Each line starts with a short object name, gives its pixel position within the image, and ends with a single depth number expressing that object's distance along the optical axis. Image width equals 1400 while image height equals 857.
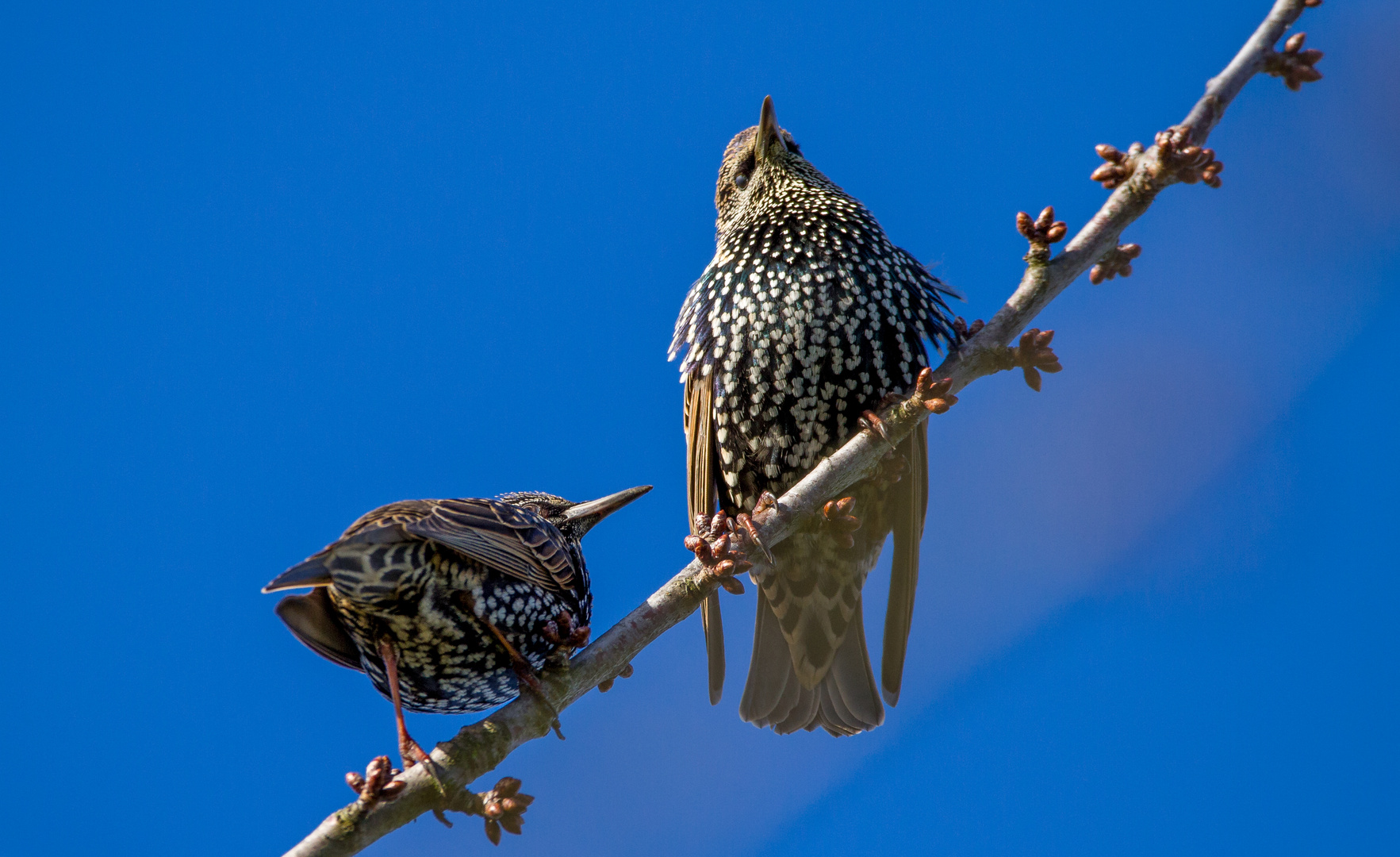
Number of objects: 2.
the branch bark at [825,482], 7.99
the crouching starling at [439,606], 8.37
